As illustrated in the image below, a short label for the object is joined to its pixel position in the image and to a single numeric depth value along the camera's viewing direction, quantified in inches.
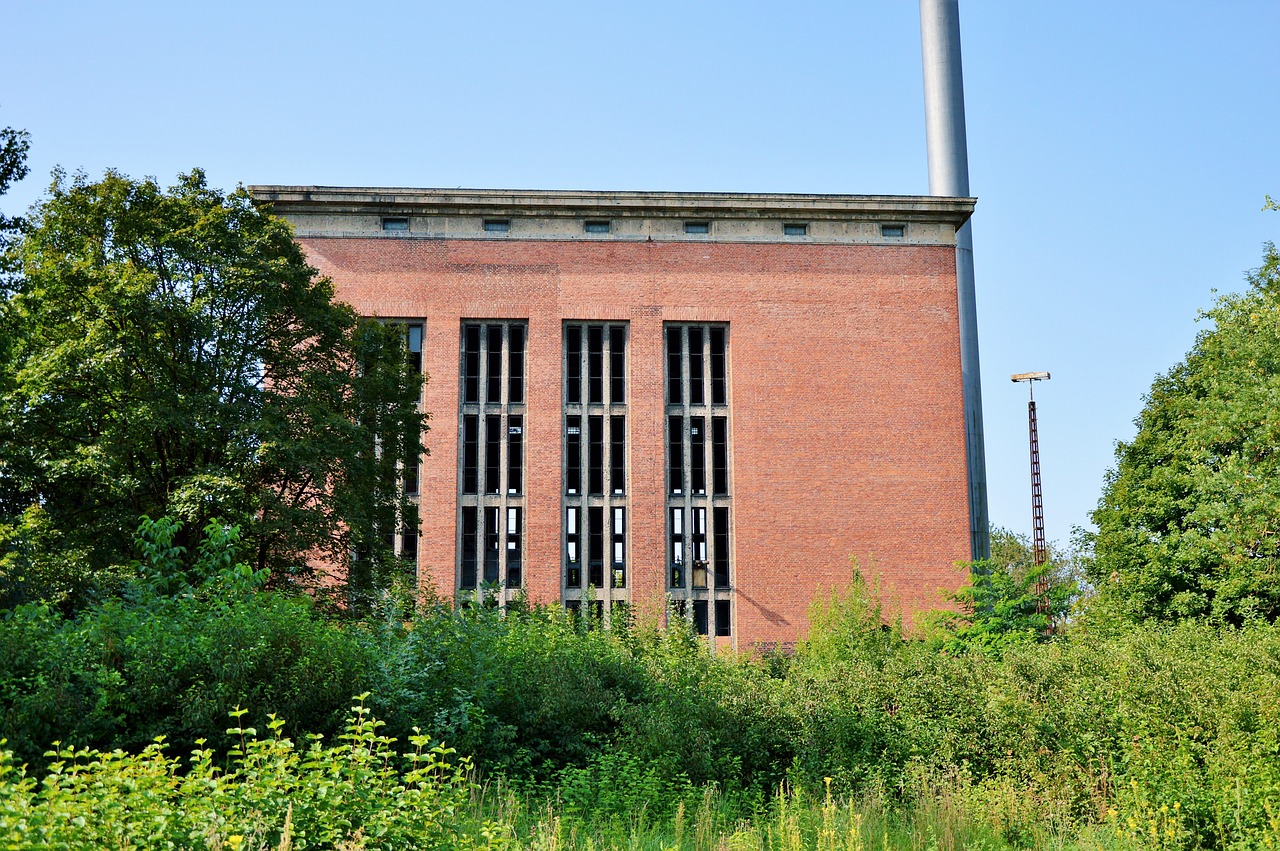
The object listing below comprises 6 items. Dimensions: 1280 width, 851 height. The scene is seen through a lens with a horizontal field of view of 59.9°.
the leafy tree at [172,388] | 832.3
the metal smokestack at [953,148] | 1790.1
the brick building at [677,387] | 1432.1
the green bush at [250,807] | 273.9
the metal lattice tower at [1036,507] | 2218.3
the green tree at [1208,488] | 954.1
